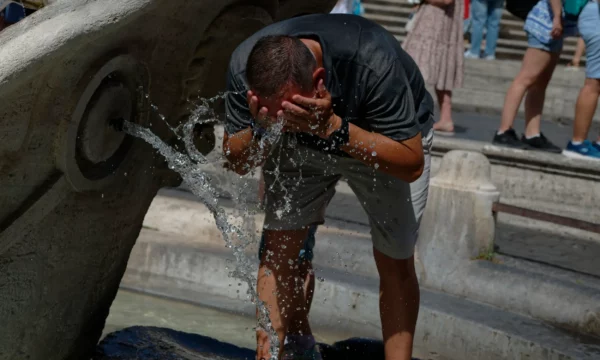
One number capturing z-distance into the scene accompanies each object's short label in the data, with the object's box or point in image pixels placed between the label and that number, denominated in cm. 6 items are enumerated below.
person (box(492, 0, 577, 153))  626
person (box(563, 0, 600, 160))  598
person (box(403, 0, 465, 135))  720
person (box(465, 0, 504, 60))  1126
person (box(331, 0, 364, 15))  729
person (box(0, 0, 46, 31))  305
